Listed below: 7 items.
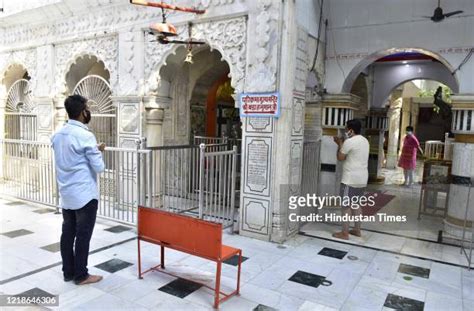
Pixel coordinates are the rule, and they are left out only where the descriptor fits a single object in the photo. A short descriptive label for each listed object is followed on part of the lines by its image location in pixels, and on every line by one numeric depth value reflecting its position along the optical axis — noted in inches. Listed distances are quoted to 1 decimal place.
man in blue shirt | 123.6
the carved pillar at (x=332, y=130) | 216.5
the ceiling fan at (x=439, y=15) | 182.1
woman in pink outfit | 340.8
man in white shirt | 184.1
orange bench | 114.4
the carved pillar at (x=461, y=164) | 177.3
